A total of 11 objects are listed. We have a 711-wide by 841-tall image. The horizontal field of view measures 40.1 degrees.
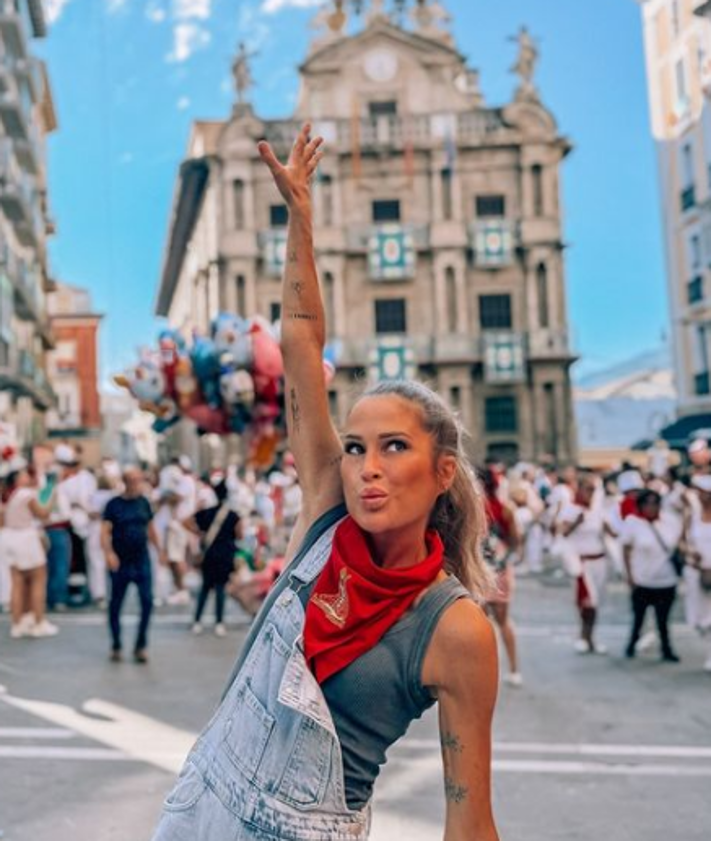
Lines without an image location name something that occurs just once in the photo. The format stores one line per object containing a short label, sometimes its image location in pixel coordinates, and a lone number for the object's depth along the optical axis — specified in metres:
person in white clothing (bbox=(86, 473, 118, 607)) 12.07
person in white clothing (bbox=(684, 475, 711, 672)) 8.55
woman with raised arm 1.64
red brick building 50.91
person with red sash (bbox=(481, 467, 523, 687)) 7.30
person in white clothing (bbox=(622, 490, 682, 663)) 8.53
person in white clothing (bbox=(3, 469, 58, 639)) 9.29
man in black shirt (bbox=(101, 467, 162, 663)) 8.32
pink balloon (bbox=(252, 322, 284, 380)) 10.48
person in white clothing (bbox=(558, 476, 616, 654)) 8.83
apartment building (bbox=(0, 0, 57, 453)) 27.44
